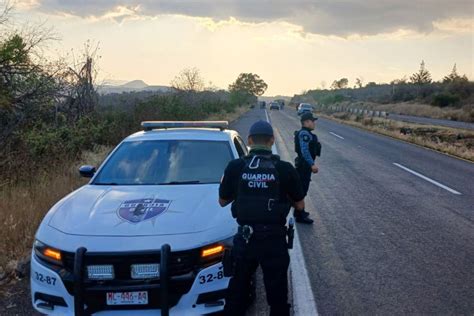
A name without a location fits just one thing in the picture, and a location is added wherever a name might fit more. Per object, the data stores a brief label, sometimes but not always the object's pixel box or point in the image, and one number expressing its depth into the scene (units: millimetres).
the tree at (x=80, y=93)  13529
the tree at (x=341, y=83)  162875
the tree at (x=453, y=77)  85688
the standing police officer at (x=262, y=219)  3348
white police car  3471
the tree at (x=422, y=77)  113125
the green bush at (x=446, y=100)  69375
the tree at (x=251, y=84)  126638
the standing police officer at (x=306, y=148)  7109
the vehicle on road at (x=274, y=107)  91369
